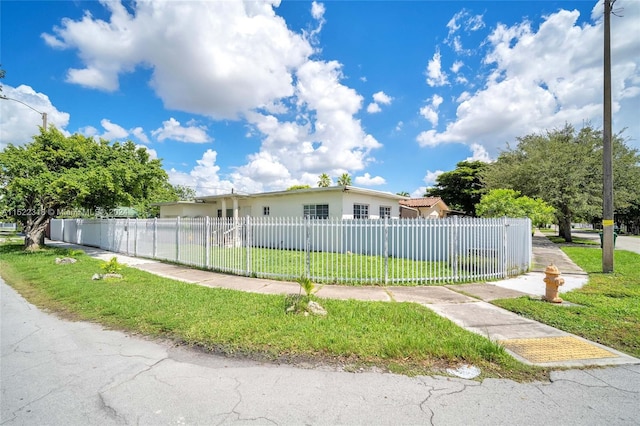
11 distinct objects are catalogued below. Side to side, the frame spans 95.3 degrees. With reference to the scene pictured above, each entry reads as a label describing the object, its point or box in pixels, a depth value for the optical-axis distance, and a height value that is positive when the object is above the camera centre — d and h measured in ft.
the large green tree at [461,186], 124.47 +12.90
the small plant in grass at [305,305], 16.81 -5.31
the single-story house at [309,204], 50.11 +2.31
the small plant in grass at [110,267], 27.86 -5.03
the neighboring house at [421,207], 83.05 +2.35
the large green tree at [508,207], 41.98 +1.33
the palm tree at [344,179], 138.62 +17.33
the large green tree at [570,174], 62.44 +9.56
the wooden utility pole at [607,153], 28.99 +6.34
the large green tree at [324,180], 144.56 +17.38
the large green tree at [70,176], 40.70 +5.62
